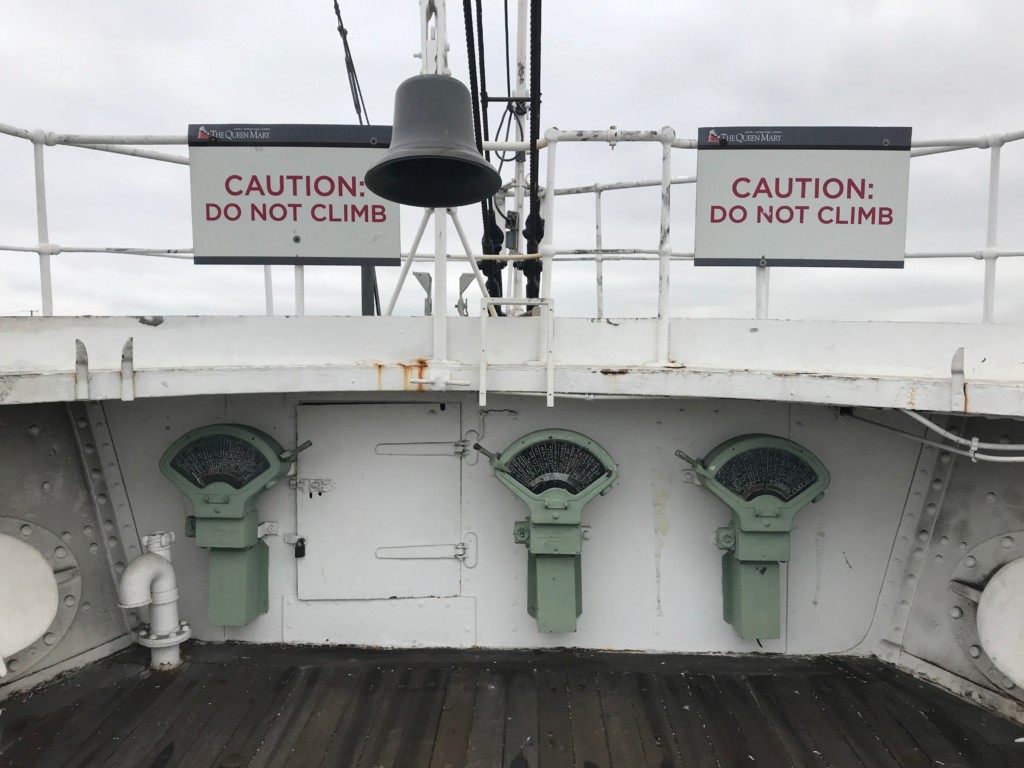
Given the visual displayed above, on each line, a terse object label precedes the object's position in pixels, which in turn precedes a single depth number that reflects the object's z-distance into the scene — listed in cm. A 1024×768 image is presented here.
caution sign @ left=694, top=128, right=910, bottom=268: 309
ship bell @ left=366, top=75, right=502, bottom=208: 210
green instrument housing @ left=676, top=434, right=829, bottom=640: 304
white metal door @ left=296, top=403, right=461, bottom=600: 339
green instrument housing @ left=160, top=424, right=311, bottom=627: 313
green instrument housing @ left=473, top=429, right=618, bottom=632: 304
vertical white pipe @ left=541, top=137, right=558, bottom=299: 289
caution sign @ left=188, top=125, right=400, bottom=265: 320
